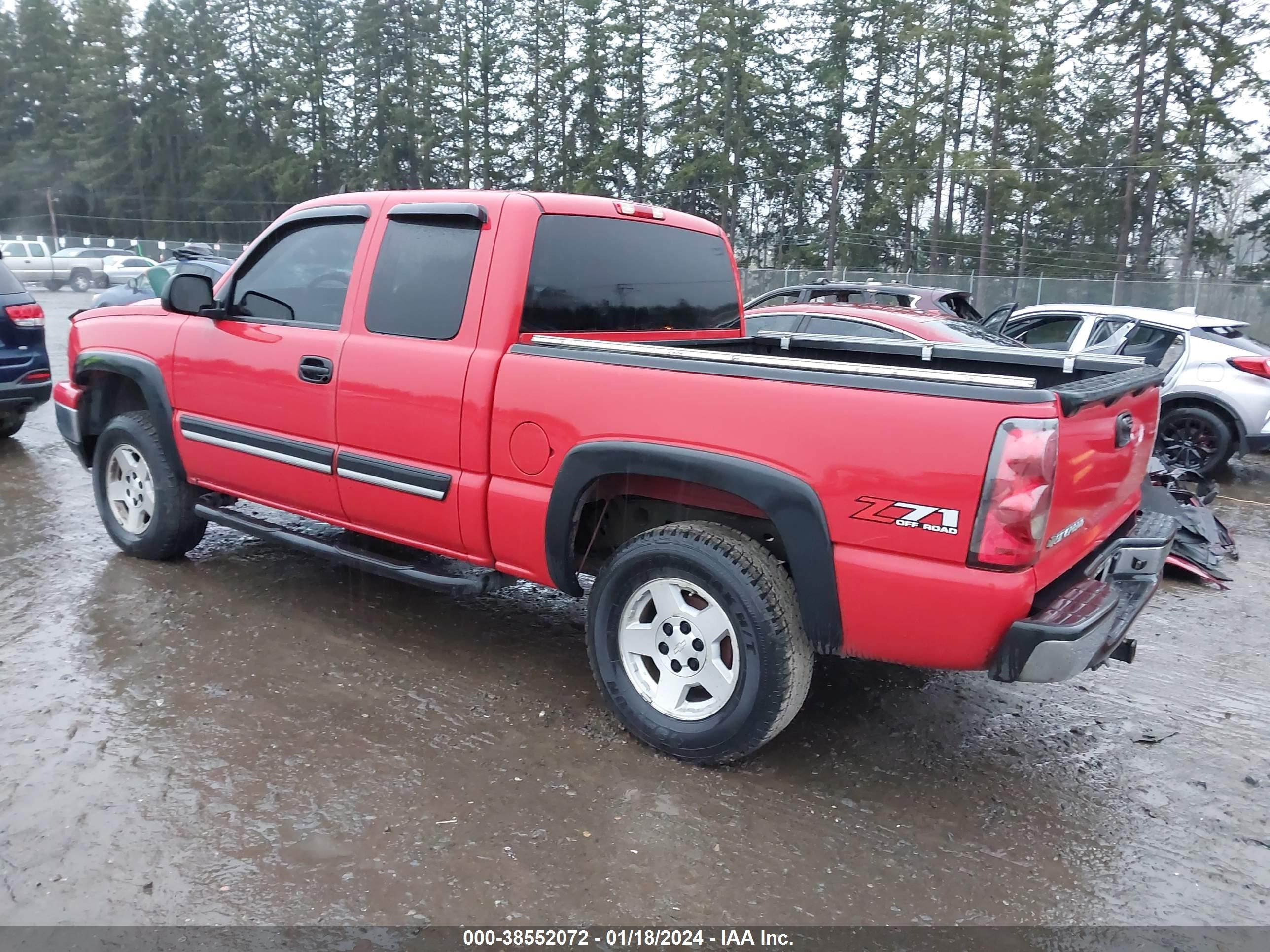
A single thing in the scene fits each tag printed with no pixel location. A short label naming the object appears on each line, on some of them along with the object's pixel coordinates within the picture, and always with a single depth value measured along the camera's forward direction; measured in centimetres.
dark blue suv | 762
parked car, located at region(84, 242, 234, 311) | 1659
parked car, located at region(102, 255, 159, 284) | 3500
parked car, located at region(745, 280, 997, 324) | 1008
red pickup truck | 272
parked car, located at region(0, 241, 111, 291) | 3381
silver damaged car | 841
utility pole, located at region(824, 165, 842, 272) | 2785
